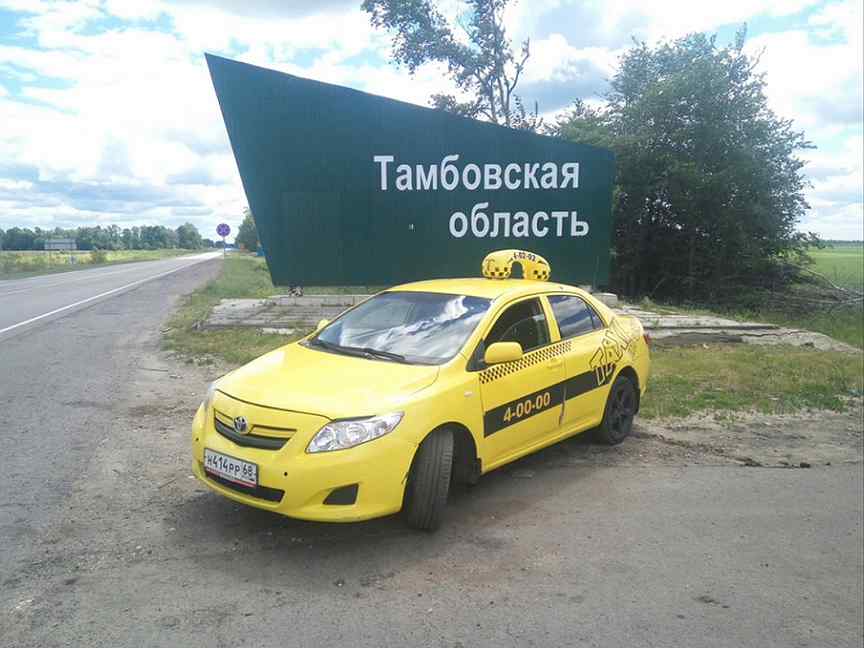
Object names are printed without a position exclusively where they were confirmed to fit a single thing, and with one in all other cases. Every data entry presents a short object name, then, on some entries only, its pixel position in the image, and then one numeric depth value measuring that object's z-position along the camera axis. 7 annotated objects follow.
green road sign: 11.92
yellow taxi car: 3.72
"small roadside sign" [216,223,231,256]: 43.38
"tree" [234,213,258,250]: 90.31
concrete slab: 11.61
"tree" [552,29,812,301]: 21.97
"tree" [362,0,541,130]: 28.83
